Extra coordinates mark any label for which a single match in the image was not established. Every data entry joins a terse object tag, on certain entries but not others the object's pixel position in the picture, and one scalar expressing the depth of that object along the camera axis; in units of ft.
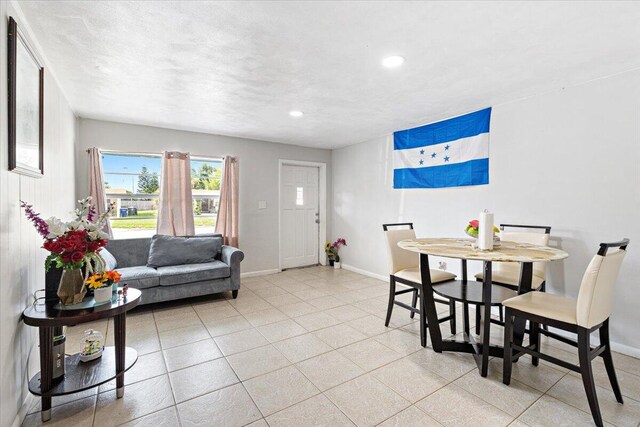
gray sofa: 11.41
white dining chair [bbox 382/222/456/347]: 9.16
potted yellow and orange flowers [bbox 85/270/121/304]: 6.26
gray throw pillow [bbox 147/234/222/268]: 12.66
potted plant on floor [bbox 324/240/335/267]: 19.32
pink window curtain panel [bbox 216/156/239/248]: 15.58
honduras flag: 11.55
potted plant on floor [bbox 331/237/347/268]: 18.88
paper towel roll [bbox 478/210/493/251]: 7.61
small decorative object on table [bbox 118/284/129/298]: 6.80
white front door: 18.52
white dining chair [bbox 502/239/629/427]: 5.74
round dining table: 7.02
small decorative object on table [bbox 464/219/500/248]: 8.39
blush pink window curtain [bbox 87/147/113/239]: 12.71
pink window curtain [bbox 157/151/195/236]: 14.07
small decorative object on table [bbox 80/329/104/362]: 6.86
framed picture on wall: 5.21
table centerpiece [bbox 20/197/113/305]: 5.84
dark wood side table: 5.66
